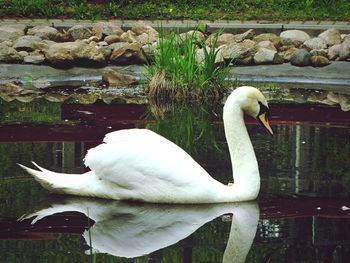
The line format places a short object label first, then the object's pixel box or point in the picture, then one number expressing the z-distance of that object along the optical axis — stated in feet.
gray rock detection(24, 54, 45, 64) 51.62
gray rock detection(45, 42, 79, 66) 51.40
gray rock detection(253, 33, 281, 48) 55.21
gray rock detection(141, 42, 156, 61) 51.96
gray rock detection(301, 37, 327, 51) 54.03
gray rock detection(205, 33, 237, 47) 54.13
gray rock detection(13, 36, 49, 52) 53.25
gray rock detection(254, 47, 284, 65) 52.90
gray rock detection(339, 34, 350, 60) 52.23
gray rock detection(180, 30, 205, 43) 51.03
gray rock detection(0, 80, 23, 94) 47.47
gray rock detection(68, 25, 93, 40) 55.88
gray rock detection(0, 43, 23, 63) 51.44
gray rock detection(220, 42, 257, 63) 51.62
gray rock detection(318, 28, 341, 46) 54.49
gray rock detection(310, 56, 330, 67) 52.19
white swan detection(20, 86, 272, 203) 27.66
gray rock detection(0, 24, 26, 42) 54.90
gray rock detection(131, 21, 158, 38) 56.54
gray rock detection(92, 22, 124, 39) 56.46
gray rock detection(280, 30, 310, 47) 55.36
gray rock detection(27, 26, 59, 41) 55.83
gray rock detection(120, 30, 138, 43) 55.21
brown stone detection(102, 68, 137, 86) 49.96
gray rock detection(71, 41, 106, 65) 51.93
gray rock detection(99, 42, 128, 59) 53.36
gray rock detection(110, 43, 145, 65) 52.54
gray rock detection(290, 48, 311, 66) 52.39
